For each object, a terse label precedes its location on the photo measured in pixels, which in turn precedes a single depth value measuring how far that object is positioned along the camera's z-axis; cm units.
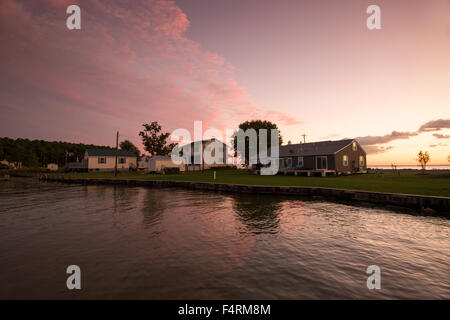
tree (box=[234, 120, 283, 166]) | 5853
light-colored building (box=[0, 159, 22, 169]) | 11062
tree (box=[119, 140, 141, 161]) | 11075
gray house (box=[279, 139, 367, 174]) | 3703
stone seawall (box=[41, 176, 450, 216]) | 1409
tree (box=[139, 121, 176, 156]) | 7844
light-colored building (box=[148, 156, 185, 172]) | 5766
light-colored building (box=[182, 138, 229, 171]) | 6153
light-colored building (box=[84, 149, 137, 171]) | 5966
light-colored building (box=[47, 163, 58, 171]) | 9148
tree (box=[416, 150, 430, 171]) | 3847
